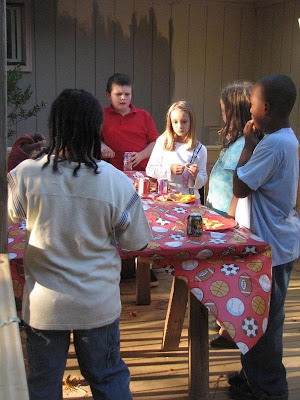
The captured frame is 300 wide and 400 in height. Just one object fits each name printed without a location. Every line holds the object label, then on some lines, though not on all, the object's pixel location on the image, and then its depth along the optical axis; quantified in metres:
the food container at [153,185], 4.06
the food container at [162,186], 3.95
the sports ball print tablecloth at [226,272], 2.60
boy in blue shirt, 2.68
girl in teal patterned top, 3.35
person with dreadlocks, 2.04
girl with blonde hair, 4.12
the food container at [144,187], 3.90
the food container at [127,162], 4.67
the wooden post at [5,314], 1.38
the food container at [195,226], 2.80
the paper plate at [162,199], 3.69
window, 6.56
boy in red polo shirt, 4.79
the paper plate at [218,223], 2.93
